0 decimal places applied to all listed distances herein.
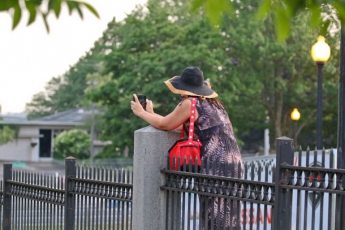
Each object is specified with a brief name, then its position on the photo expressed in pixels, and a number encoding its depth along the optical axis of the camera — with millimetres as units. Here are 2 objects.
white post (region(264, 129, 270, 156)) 48528
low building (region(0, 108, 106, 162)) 70812
